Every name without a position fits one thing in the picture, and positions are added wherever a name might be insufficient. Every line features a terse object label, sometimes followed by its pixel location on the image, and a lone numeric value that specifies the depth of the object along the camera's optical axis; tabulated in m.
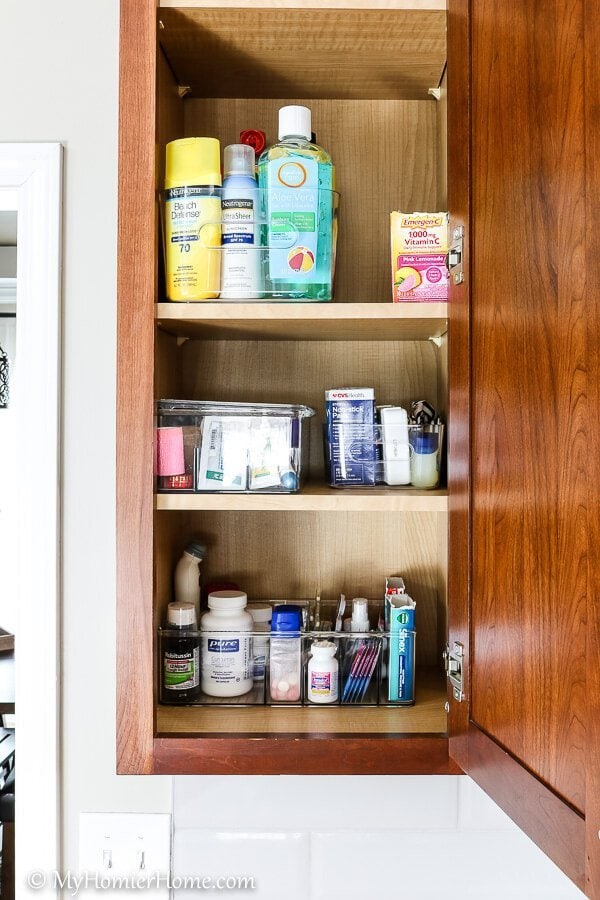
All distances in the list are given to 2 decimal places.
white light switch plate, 0.97
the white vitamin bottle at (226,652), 0.89
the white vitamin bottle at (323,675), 0.87
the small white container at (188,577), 0.95
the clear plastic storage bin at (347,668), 0.88
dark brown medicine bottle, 0.87
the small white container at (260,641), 0.92
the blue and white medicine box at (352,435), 0.90
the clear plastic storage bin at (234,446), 0.84
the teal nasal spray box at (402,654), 0.87
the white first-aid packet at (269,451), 0.85
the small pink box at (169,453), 0.83
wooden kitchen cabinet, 0.52
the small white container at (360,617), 0.91
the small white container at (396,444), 0.90
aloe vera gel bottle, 0.82
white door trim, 0.96
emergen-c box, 0.84
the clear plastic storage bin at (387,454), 0.90
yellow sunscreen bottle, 0.83
